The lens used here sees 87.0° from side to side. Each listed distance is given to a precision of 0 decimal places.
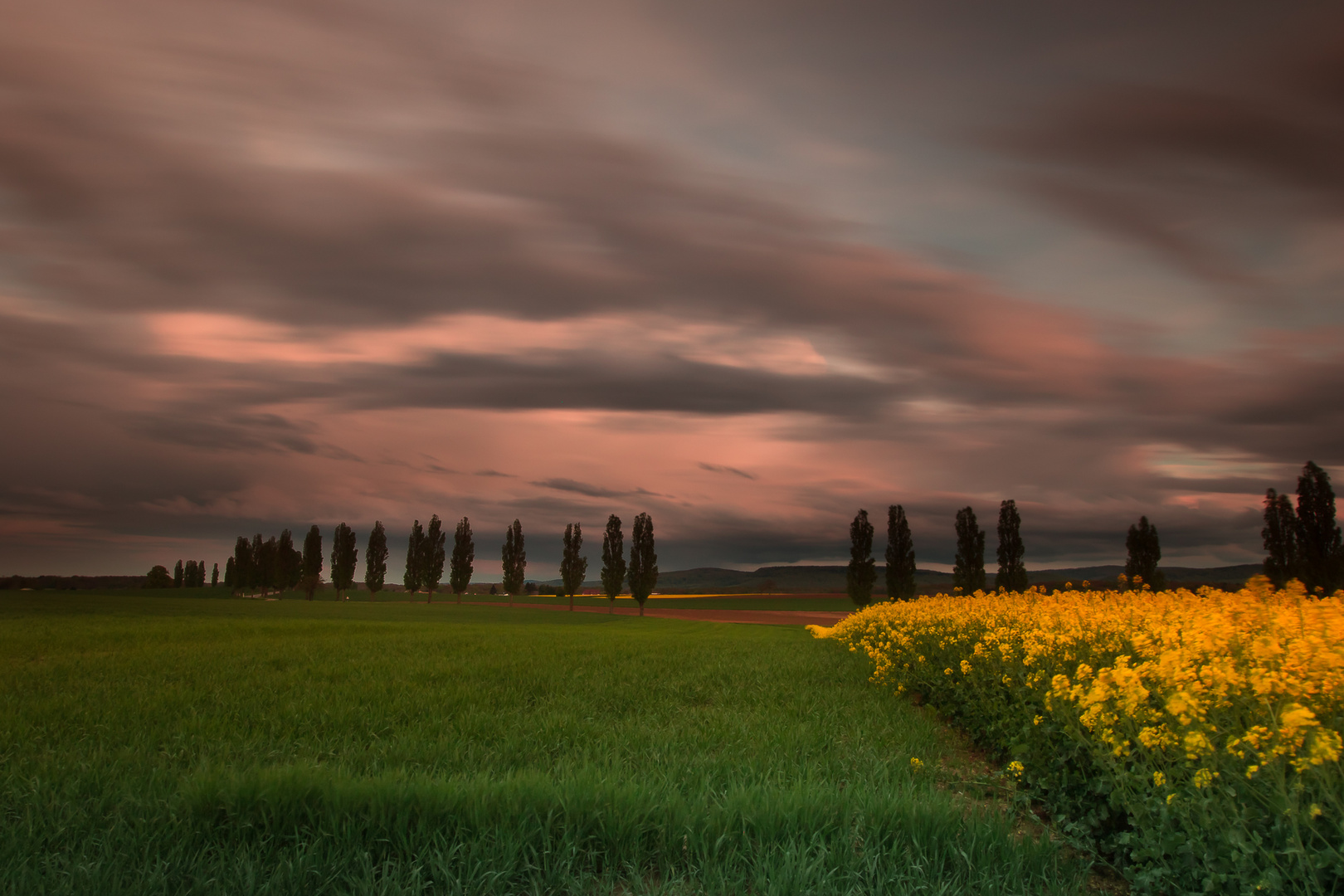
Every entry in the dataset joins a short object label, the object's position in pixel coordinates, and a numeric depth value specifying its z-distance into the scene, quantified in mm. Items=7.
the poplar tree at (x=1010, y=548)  58938
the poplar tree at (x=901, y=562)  59719
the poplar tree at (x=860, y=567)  58094
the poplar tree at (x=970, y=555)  58719
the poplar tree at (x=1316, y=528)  48281
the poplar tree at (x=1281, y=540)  50656
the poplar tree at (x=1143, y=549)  55812
